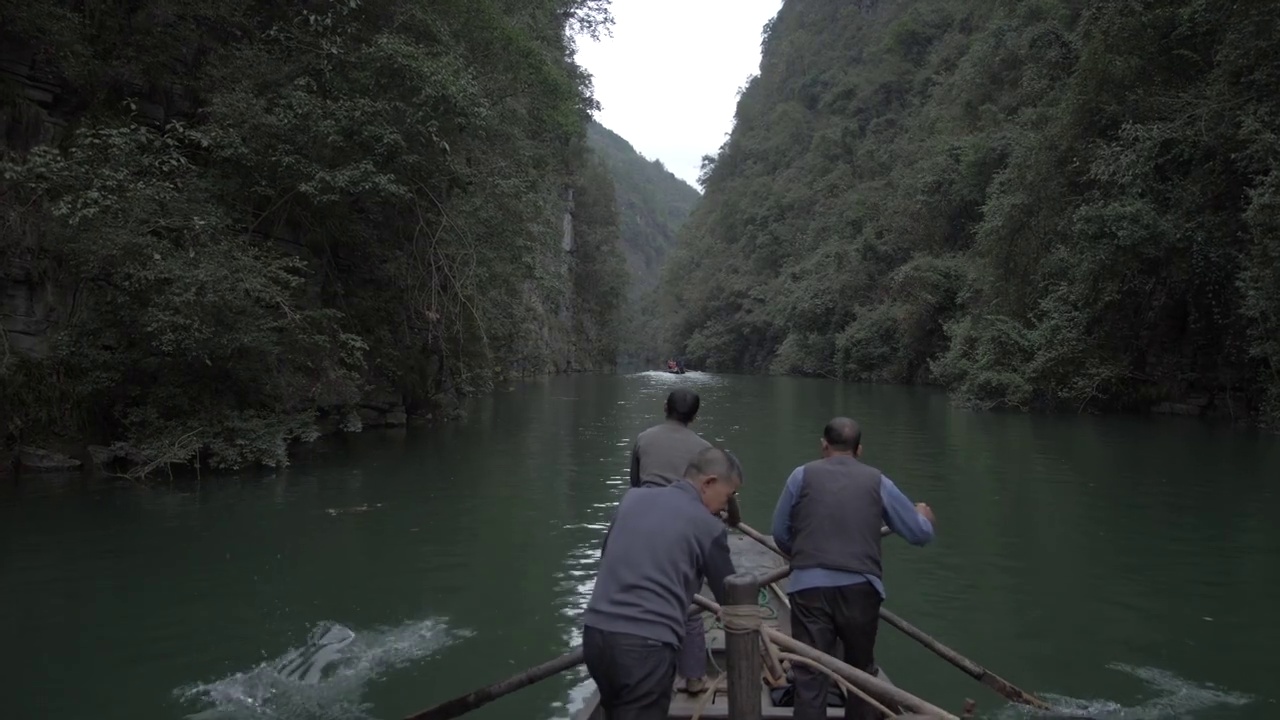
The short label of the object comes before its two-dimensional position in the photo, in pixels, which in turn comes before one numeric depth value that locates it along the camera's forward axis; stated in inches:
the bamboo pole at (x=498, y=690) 174.7
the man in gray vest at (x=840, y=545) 168.2
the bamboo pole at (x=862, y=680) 148.0
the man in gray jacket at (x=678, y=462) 187.6
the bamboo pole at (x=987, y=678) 209.2
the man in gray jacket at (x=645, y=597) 130.9
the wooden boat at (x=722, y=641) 177.2
